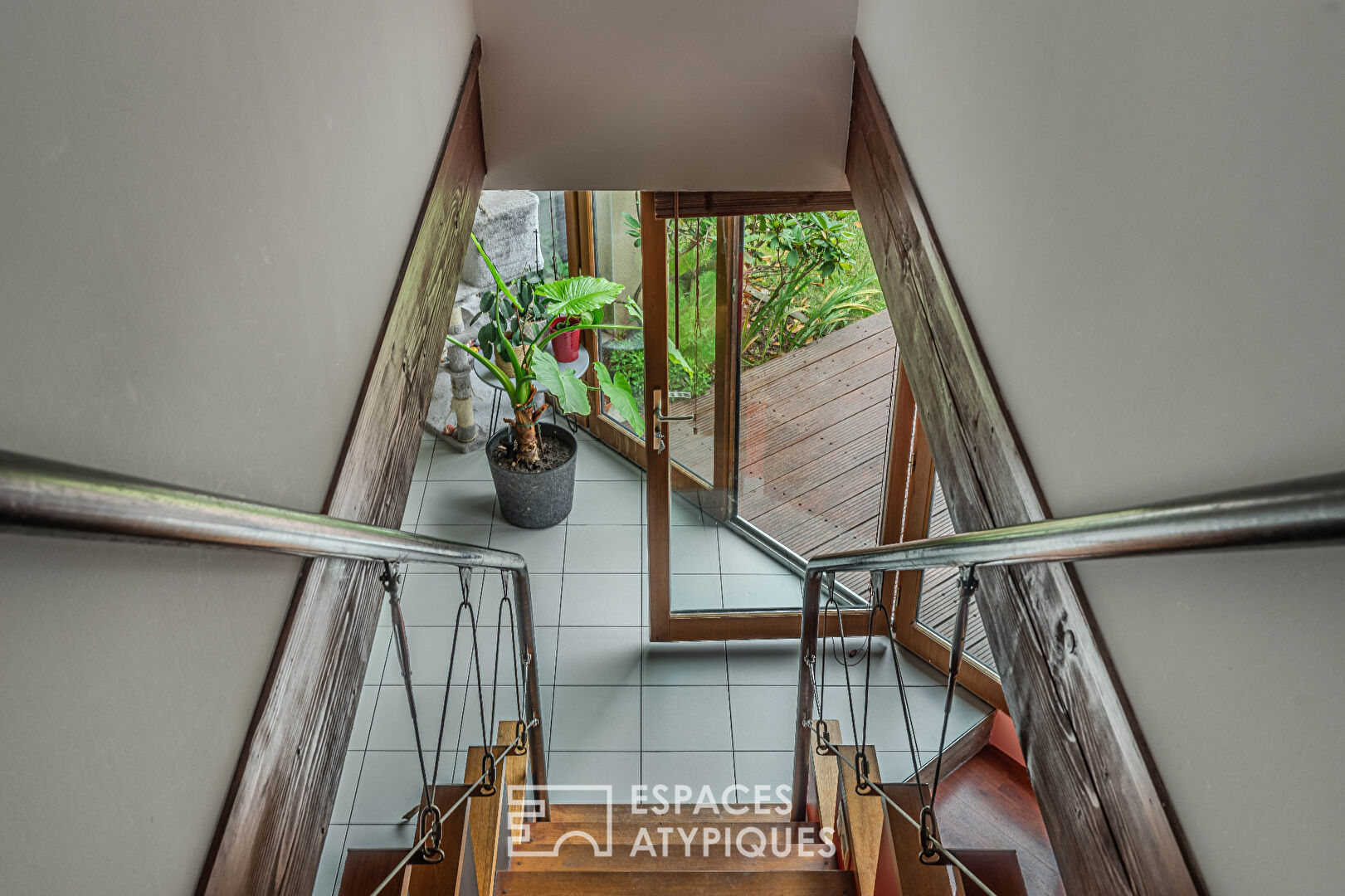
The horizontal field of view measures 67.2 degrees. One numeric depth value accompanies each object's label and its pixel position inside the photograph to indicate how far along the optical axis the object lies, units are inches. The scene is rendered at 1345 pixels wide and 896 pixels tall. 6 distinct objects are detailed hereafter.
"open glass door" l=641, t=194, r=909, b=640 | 132.5
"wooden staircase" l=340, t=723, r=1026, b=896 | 67.4
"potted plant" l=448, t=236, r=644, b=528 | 151.8
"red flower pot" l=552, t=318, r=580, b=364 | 185.2
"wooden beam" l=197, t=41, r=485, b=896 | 44.1
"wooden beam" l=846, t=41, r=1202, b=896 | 44.5
